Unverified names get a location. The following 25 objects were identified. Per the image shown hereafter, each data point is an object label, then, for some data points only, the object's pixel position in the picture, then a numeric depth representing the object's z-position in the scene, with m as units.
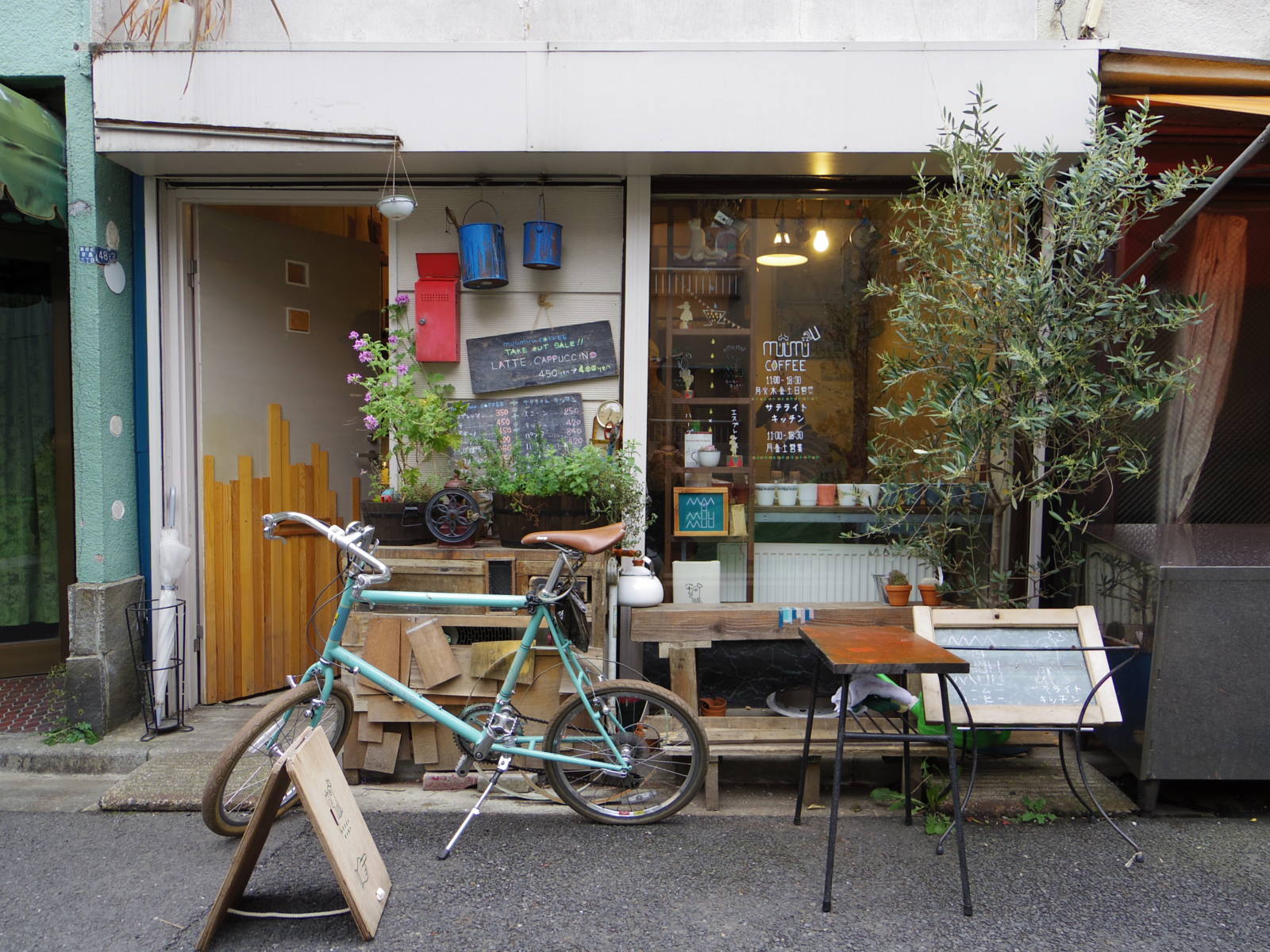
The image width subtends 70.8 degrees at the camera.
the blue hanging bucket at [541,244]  4.95
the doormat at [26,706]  5.06
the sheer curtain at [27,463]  5.95
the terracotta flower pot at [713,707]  4.82
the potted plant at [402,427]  4.63
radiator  5.30
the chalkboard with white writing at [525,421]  5.17
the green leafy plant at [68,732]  4.80
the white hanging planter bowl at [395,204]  4.64
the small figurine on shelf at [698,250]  5.24
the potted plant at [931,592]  4.77
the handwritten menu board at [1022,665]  3.78
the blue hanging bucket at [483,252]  4.94
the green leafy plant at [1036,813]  4.00
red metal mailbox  5.11
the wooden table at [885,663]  3.19
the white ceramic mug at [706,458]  5.29
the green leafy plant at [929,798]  3.94
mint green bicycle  3.73
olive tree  3.92
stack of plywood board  4.27
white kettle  4.71
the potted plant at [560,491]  4.52
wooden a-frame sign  3.00
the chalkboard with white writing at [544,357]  5.15
